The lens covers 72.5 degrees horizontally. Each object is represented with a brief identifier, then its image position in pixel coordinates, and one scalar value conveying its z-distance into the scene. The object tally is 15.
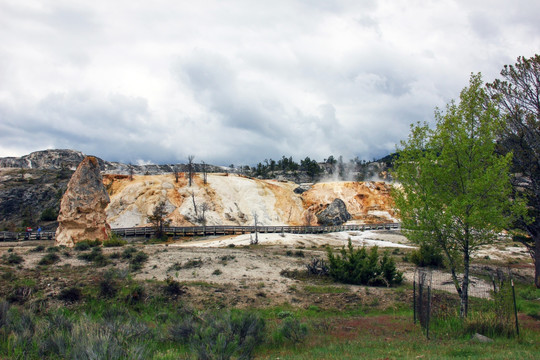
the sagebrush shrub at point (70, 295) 14.62
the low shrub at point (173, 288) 16.02
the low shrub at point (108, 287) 15.16
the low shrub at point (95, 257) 22.03
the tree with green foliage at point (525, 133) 18.52
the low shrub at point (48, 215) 65.56
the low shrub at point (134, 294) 14.81
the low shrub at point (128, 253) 23.60
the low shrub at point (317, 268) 21.05
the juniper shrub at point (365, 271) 19.48
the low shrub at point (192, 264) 22.02
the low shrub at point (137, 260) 21.27
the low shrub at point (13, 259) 21.04
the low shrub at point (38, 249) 26.19
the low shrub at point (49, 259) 21.44
